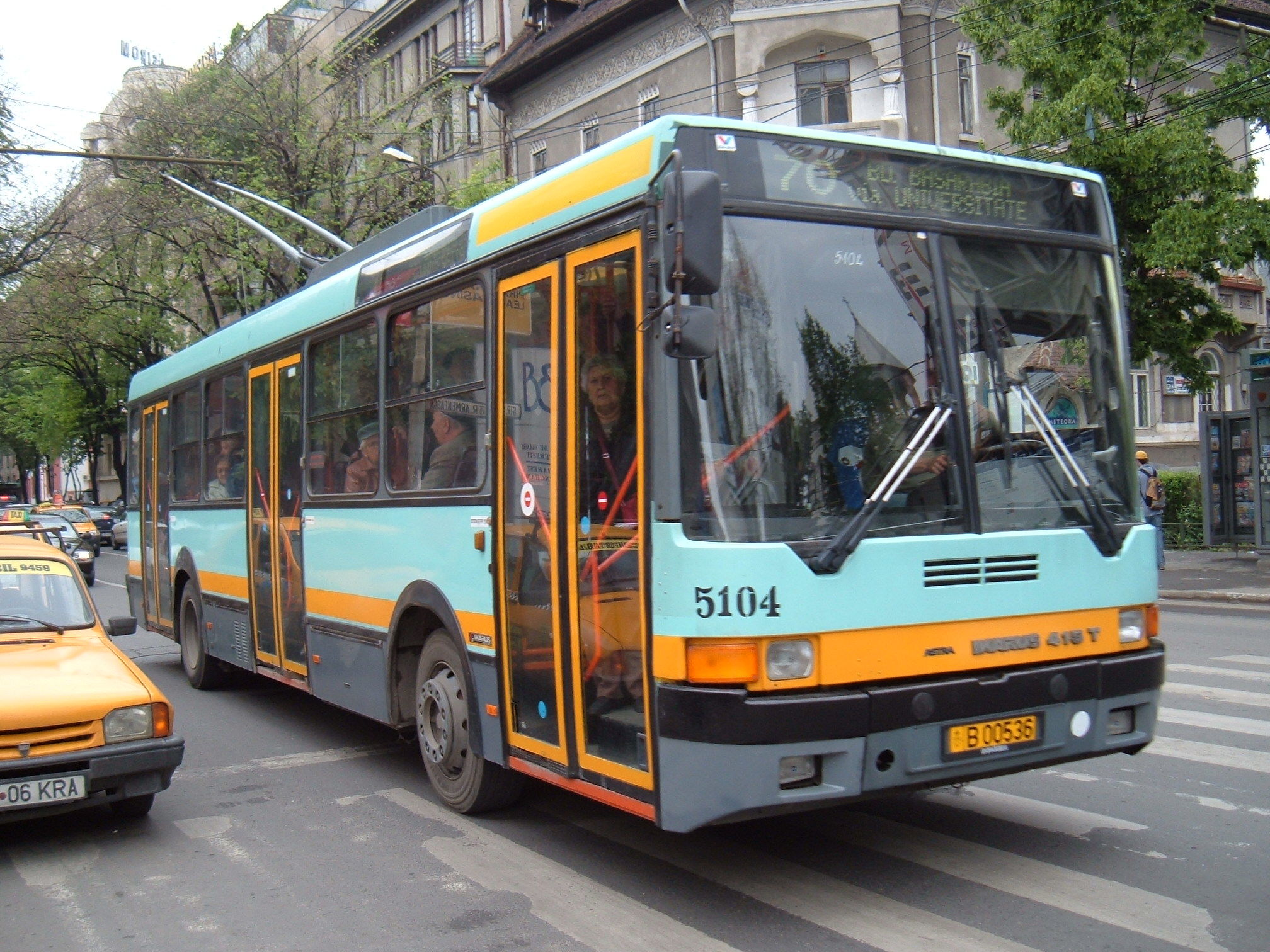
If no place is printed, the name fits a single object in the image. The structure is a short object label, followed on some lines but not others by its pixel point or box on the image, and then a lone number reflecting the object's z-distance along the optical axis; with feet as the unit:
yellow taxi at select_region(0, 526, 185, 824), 19.72
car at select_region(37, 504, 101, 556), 118.01
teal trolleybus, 15.30
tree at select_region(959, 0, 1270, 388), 58.80
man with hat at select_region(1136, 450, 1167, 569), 58.65
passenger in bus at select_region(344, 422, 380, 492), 24.89
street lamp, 63.19
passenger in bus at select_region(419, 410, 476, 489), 21.25
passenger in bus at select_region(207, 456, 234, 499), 34.55
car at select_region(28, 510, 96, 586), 95.25
